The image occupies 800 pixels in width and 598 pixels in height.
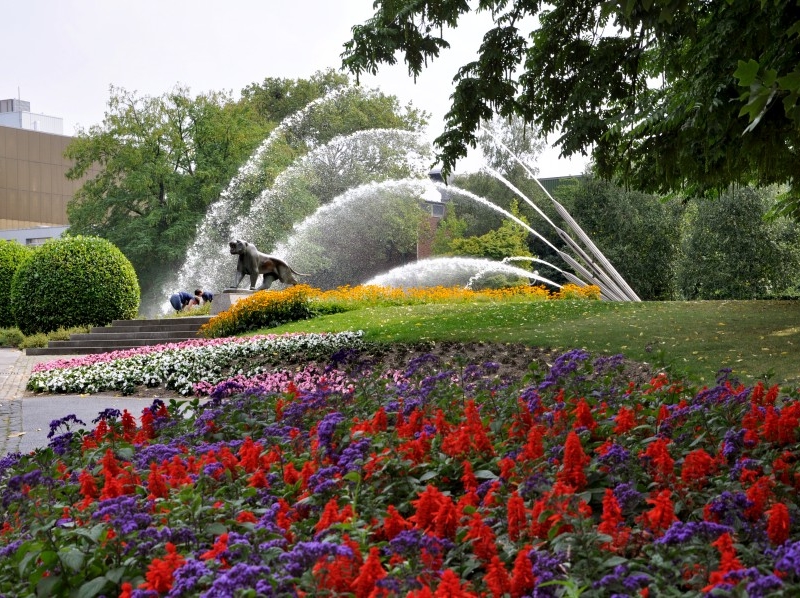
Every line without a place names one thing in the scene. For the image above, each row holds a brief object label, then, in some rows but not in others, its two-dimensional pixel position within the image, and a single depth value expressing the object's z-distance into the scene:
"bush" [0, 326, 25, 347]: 22.30
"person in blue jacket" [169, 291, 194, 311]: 24.98
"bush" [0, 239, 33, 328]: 26.64
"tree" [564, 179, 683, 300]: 31.72
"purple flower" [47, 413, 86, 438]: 4.67
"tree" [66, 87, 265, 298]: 35.47
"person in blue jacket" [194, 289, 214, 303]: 24.80
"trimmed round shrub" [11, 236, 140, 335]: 22.05
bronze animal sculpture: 20.98
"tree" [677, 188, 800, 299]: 24.64
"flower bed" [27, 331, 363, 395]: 11.84
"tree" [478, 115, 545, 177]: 44.41
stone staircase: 19.08
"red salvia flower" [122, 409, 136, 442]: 5.04
